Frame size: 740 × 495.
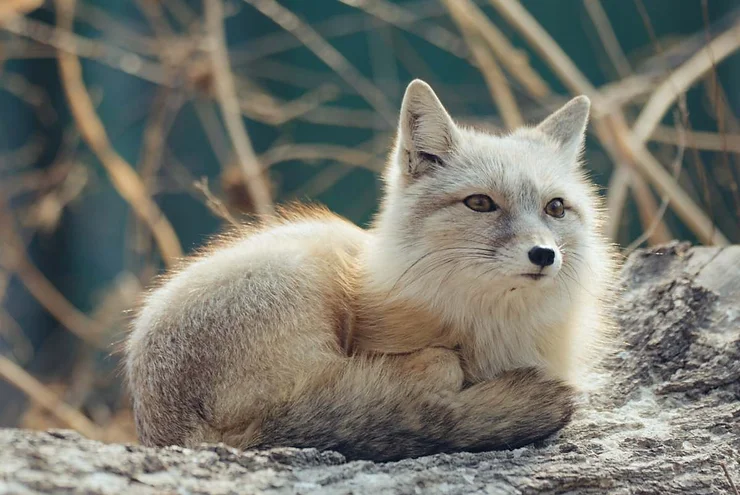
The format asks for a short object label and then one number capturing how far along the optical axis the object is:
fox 5.05
